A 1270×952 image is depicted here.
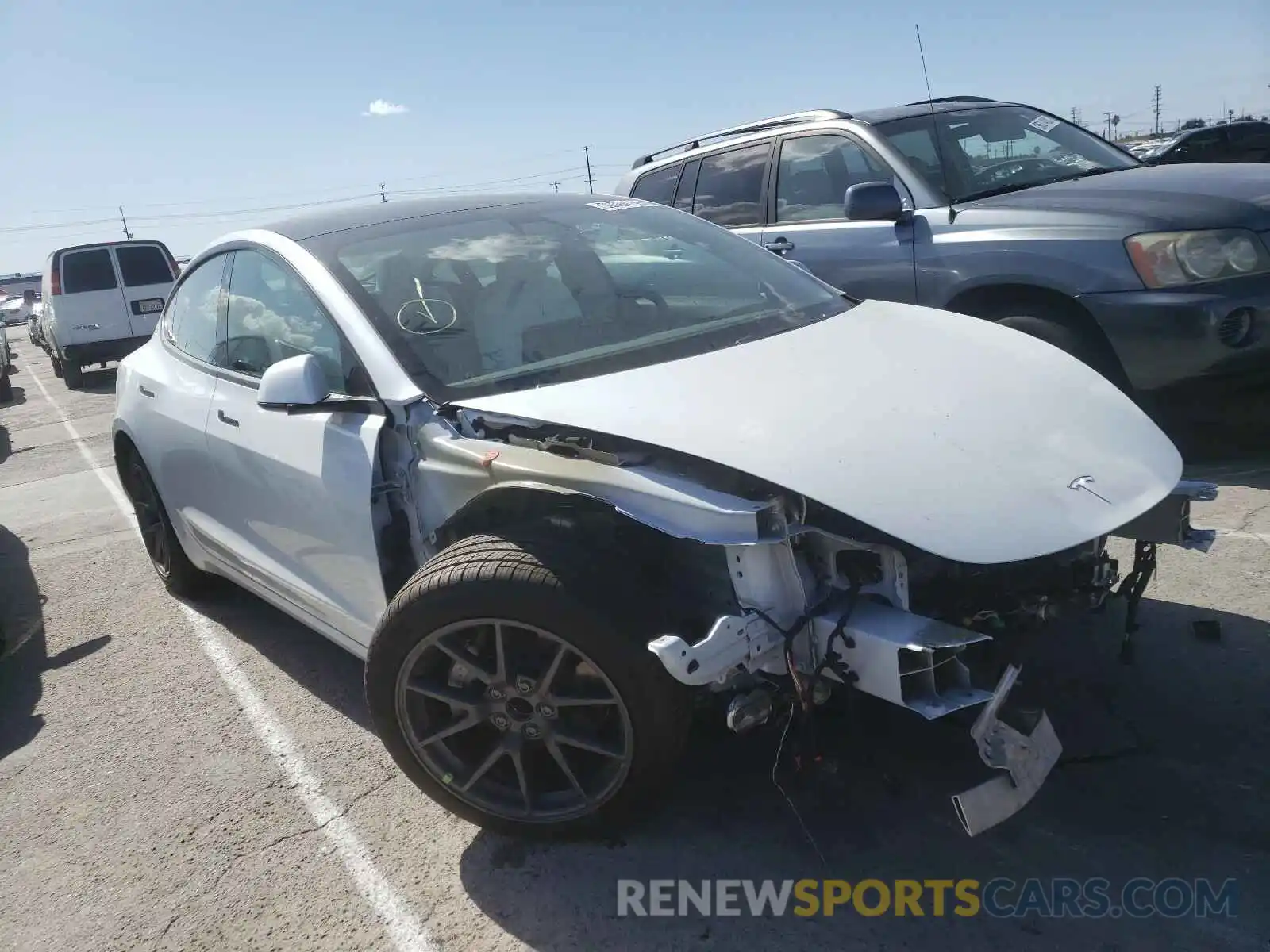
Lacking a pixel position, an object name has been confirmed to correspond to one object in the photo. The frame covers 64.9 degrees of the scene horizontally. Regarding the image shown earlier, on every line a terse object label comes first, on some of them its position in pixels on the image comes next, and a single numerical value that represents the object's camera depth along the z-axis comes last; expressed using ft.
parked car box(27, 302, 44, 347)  80.59
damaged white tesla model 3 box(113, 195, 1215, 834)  7.32
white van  53.31
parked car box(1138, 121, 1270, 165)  48.88
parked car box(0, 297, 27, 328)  158.92
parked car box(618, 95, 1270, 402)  14.73
